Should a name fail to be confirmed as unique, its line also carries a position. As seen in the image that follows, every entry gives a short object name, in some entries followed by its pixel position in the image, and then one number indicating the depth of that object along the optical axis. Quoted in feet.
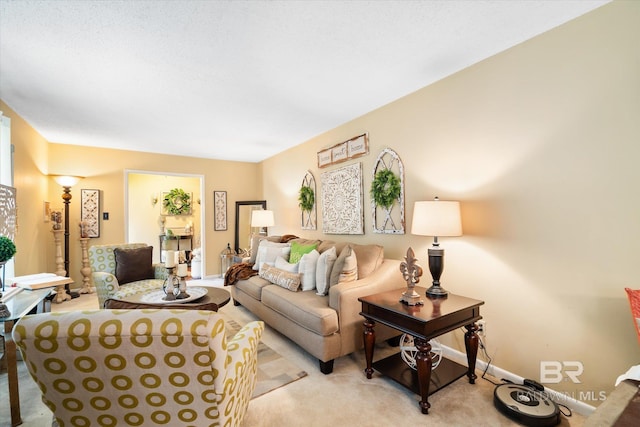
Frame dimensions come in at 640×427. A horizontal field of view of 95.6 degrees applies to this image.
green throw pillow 11.13
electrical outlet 7.52
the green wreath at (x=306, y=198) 14.21
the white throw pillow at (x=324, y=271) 9.05
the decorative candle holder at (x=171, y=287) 8.09
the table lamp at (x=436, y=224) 7.14
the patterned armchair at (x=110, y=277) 9.72
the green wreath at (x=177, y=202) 22.53
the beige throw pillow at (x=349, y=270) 8.45
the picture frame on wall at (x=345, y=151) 11.11
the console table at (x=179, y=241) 22.38
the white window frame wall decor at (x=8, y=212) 8.82
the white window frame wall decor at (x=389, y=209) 9.67
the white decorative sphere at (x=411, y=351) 7.42
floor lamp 13.97
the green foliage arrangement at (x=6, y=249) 6.31
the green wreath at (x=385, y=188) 9.80
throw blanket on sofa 12.27
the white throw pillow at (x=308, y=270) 9.70
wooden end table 5.98
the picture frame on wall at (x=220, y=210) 18.94
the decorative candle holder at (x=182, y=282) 8.15
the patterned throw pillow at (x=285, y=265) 10.45
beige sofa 7.53
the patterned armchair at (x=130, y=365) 3.07
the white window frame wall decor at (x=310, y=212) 14.07
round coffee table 6.05
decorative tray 7.84
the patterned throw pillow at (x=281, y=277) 9.69
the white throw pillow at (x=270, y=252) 12.15
